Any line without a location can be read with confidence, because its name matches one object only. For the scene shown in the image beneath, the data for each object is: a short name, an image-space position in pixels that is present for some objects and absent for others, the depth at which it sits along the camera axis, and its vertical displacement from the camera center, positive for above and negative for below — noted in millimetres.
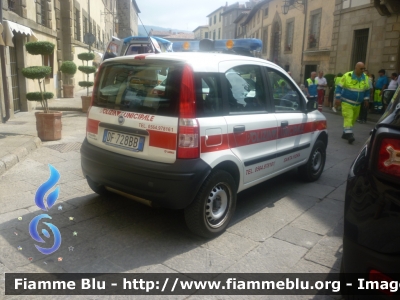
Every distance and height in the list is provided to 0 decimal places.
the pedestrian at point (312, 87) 16078 -464
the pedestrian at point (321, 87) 17312 -493
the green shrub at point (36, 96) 8010 -629
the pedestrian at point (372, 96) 15105 -714
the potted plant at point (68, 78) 12047 -494
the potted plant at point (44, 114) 7551 -952
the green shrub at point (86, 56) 12867 +417
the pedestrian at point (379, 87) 15079 -340
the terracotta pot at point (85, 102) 11909 -1076
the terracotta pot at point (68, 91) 16520 -1037
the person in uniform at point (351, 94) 8797 -399
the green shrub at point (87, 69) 12703 -23
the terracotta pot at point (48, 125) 7555 -1175
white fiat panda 3318 -582
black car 1977 -767
